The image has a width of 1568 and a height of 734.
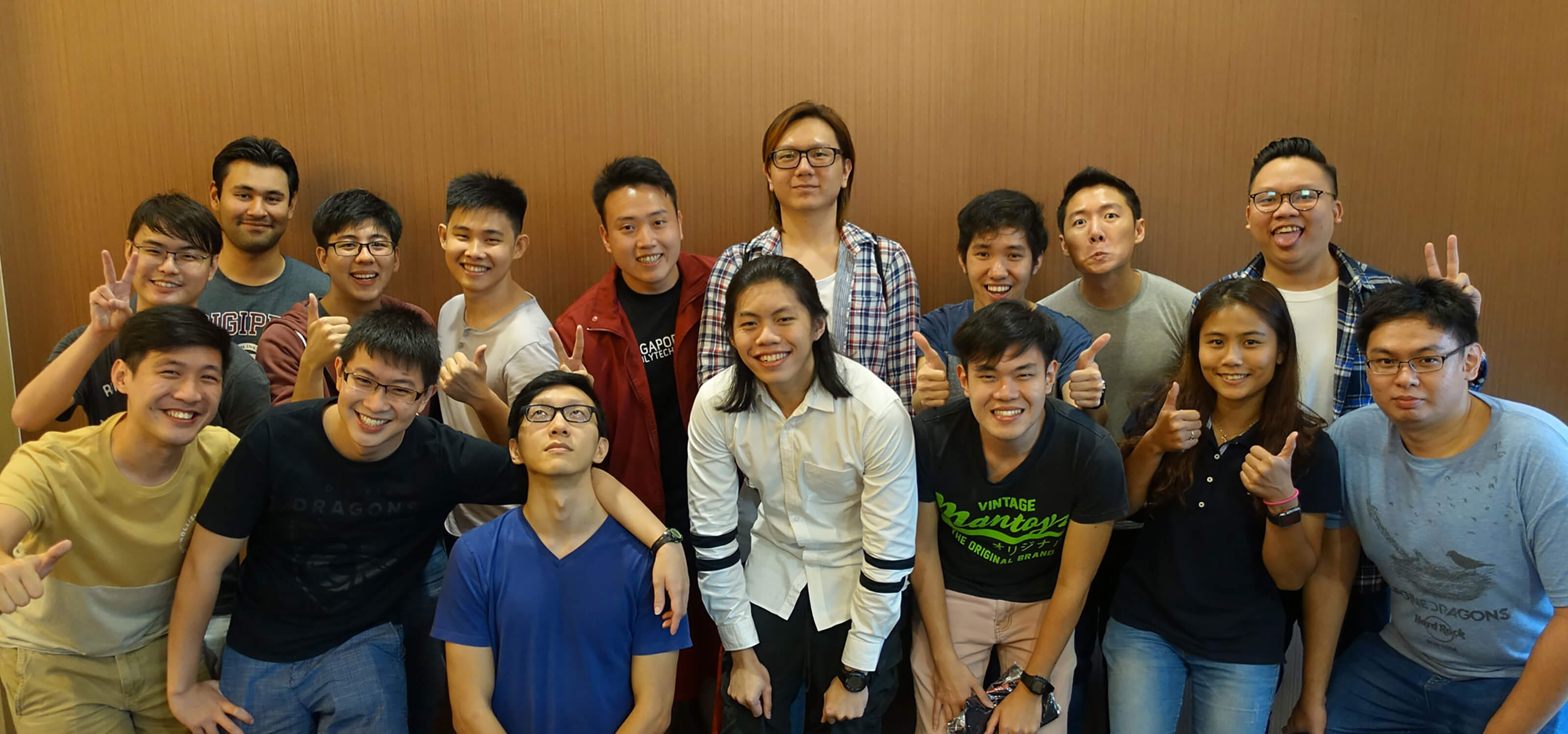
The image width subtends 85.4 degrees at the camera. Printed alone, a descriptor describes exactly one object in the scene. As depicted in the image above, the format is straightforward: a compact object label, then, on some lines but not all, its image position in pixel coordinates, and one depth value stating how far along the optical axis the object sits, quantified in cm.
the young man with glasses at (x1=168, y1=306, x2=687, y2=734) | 188
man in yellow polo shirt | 186
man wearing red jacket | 233
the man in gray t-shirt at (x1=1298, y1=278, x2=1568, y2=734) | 177
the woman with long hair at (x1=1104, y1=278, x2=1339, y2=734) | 190
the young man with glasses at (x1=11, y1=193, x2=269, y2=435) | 207
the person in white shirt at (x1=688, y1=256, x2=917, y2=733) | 189
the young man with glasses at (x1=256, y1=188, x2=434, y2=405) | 236
